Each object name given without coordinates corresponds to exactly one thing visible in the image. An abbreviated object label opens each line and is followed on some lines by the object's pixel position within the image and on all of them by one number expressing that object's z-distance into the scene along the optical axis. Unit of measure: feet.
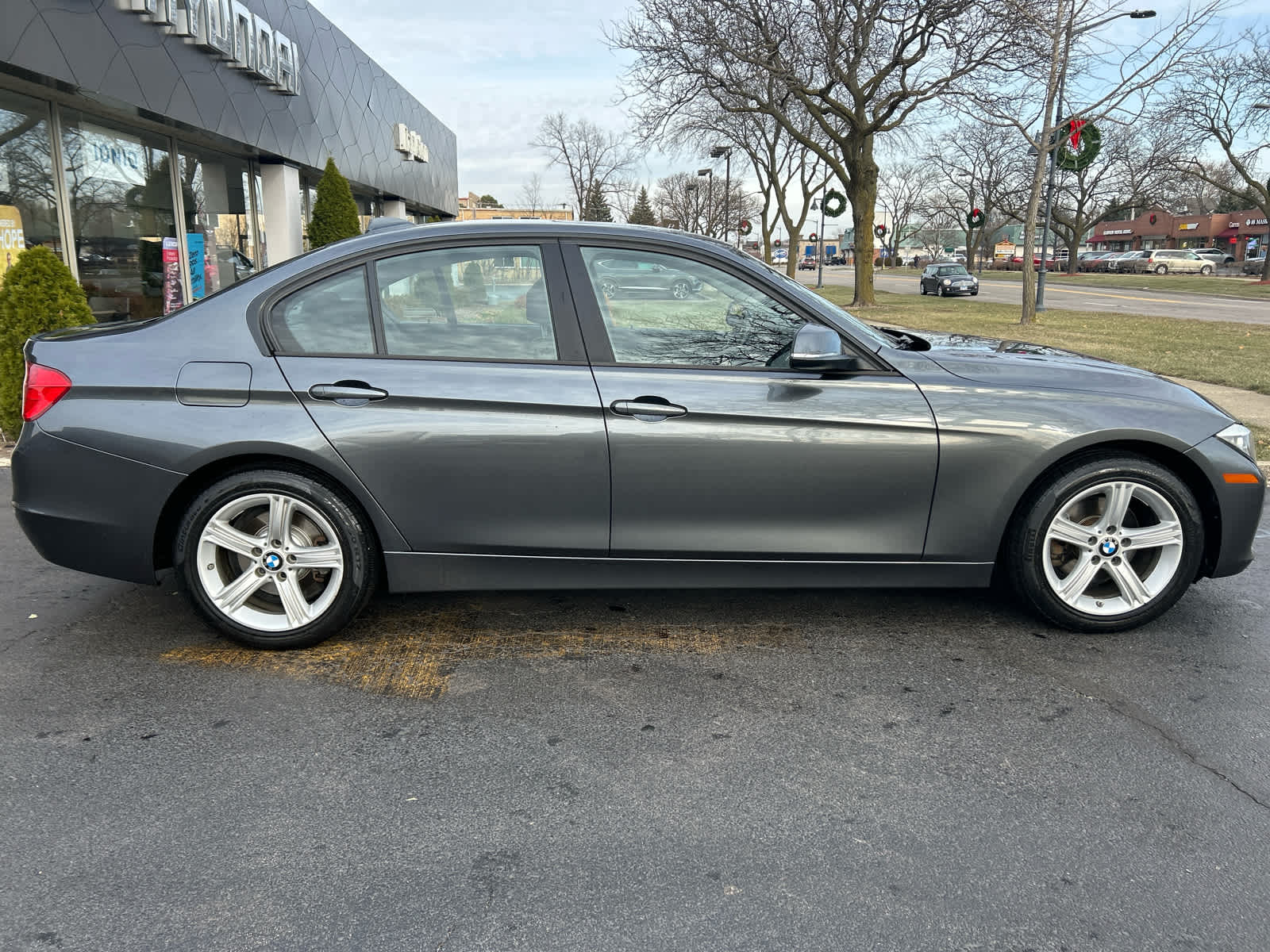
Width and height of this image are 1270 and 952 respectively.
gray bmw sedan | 11.25
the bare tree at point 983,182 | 166.61
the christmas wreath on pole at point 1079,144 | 65.87
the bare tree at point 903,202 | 293.23
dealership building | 33.76
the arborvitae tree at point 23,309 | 23.04
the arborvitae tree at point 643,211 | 299.58
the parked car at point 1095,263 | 241.55
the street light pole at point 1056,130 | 57.57
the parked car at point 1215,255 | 217.77
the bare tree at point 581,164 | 169.68
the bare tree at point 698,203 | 240.32
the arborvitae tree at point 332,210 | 55.47
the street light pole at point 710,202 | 221.25
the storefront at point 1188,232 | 254.27
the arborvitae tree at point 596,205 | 176.39
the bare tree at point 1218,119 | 126.10
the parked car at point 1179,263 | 205.77
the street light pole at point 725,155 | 130.00
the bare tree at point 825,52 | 69.72
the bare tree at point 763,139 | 84.79
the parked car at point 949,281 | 128.88
